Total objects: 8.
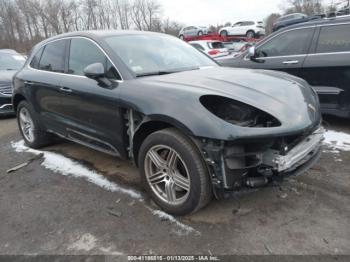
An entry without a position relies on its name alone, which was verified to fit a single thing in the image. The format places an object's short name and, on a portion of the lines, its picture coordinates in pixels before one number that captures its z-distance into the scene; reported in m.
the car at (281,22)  16.80
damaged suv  2.52
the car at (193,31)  31.04
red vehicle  22.91
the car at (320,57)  4.81
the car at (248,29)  26.53
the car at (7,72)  7.76
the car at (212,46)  13.52
